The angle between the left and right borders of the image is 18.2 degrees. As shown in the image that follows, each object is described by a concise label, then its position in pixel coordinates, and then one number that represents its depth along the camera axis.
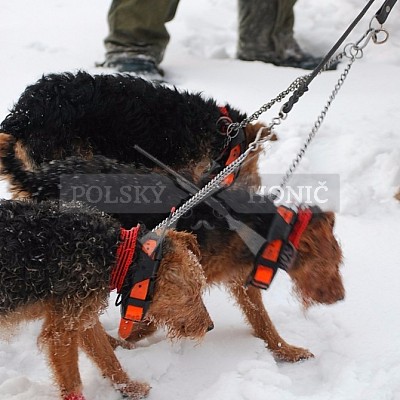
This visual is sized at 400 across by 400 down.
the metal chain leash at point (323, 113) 5.49
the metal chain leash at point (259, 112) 6.30
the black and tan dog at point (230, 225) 5.30
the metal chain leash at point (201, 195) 4.74
